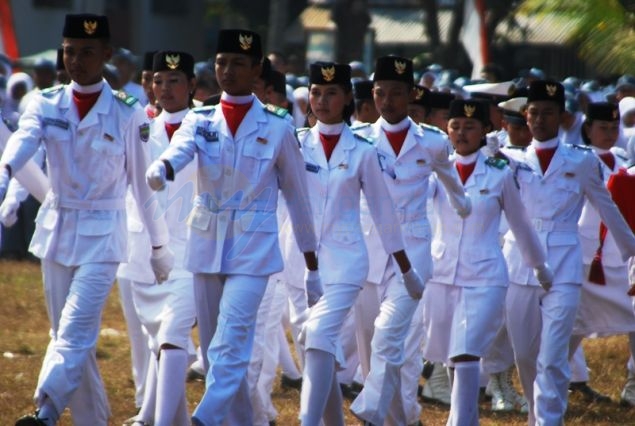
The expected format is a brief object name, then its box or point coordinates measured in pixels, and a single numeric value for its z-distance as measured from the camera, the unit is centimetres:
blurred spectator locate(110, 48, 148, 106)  4025
